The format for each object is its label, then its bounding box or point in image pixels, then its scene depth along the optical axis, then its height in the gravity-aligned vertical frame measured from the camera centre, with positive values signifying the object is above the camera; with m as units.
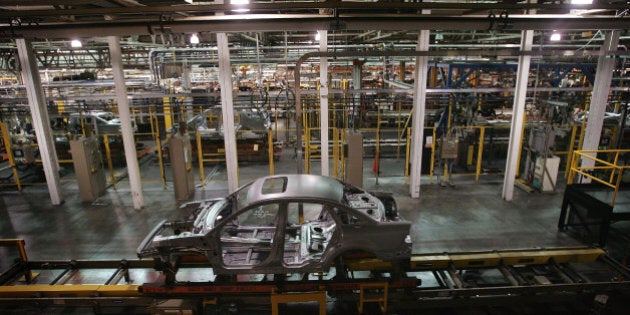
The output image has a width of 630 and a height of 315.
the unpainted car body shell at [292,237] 4.39 -1.99
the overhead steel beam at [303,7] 4.61 +1.17
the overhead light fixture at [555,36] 8.39 +1.26
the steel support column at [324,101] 7.43 -0.27
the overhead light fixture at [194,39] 7.60 +1.18
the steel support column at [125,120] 7.36 -0.66
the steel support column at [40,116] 7.74 -0.55
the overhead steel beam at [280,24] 5.41 +1.07
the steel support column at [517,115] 7.46 -0.66
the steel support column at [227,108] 7.51 -0.40
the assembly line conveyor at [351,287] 4.46 -2.68
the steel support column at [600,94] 7.95 -0.19
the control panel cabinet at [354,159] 8.16 -1.71
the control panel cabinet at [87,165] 8.54 -1.87
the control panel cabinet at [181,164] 8.57 -1.86
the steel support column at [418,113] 7.53 -0.59
